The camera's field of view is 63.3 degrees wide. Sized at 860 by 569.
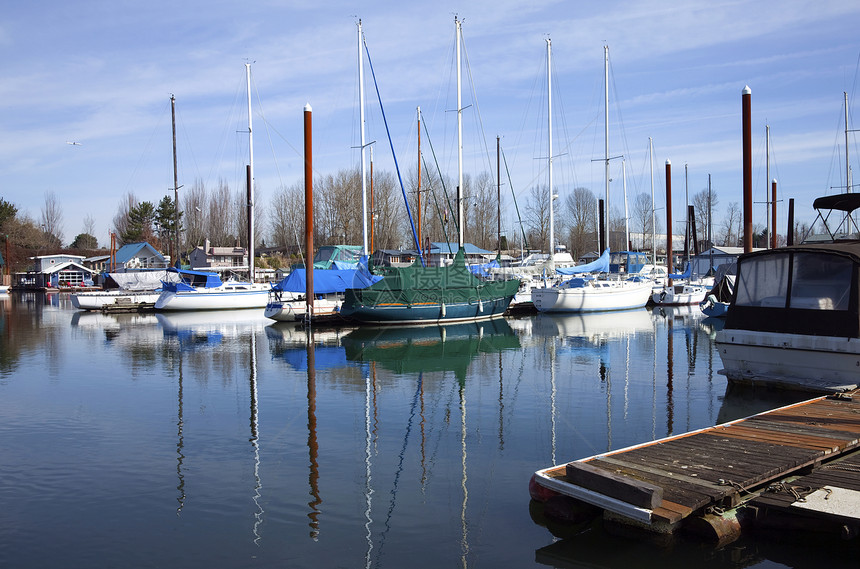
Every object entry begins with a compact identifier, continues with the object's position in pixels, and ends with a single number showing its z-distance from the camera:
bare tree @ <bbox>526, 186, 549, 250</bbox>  95.29
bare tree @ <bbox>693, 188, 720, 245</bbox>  114.06
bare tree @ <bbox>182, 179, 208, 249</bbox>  97.94
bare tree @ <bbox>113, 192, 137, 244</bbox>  115.19
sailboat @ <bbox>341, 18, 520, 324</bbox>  32.91
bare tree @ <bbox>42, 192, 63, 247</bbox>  117.25
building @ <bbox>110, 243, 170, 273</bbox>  79.06
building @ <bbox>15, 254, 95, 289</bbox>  83.06
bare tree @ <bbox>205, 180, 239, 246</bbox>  100.88
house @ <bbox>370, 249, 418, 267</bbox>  38.06
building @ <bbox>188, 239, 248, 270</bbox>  75.50
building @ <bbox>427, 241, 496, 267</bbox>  72.22
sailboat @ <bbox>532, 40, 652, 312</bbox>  40.34
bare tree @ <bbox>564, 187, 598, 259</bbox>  103.88
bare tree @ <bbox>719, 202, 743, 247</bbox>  116.38
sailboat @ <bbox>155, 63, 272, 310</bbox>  44.91
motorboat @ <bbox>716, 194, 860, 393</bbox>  13.78
